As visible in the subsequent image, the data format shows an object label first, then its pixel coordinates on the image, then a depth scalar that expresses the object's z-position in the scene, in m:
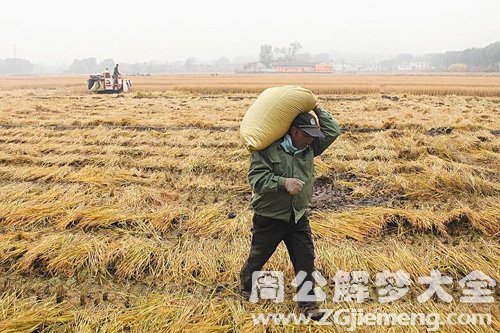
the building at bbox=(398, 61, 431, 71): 149.74
